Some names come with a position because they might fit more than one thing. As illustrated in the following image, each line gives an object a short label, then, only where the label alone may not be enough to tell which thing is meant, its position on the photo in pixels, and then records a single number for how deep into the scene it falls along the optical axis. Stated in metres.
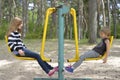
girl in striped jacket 3.73
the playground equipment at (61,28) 3.75
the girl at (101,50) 3.88
